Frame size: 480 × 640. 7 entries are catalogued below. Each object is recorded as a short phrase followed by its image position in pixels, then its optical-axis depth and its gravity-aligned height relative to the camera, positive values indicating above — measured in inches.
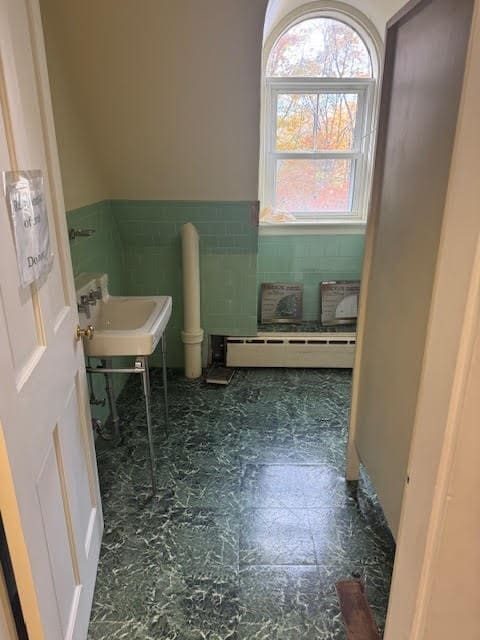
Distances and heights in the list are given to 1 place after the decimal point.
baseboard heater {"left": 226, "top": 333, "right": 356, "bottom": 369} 122.3 -47.7
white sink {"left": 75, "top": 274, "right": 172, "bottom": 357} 66.9 -25.1
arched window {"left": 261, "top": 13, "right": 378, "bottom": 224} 114.6 +10.7
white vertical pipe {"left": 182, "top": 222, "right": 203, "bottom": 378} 108.4 -33.1
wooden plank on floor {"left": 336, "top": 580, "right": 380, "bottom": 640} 55.3 -54.8
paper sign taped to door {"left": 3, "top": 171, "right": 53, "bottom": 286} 35.7 -4.7
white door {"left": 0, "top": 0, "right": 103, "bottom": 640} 34.2 -19.7
